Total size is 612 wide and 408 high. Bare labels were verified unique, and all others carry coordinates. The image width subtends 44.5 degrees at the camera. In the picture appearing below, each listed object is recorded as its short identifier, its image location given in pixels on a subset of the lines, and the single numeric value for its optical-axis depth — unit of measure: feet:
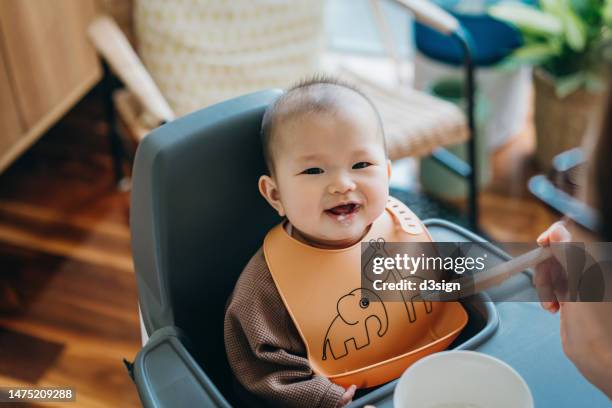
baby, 3.32
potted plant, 7.29
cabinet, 7.51
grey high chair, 3.35
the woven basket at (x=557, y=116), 7.61
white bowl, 2.61
